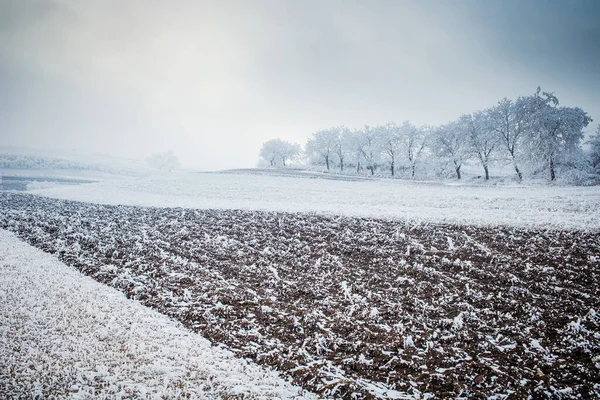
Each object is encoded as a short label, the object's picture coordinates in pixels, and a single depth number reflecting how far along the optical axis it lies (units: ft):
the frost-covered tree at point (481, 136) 172.04
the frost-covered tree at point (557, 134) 133.28
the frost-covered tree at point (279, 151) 356.87
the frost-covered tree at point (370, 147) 248.73
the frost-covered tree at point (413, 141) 226.38
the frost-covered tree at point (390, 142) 236.84
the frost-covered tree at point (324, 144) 295.07
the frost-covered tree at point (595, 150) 146.00
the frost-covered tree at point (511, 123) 153.38
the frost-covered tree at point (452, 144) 187.11
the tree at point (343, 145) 278.67
